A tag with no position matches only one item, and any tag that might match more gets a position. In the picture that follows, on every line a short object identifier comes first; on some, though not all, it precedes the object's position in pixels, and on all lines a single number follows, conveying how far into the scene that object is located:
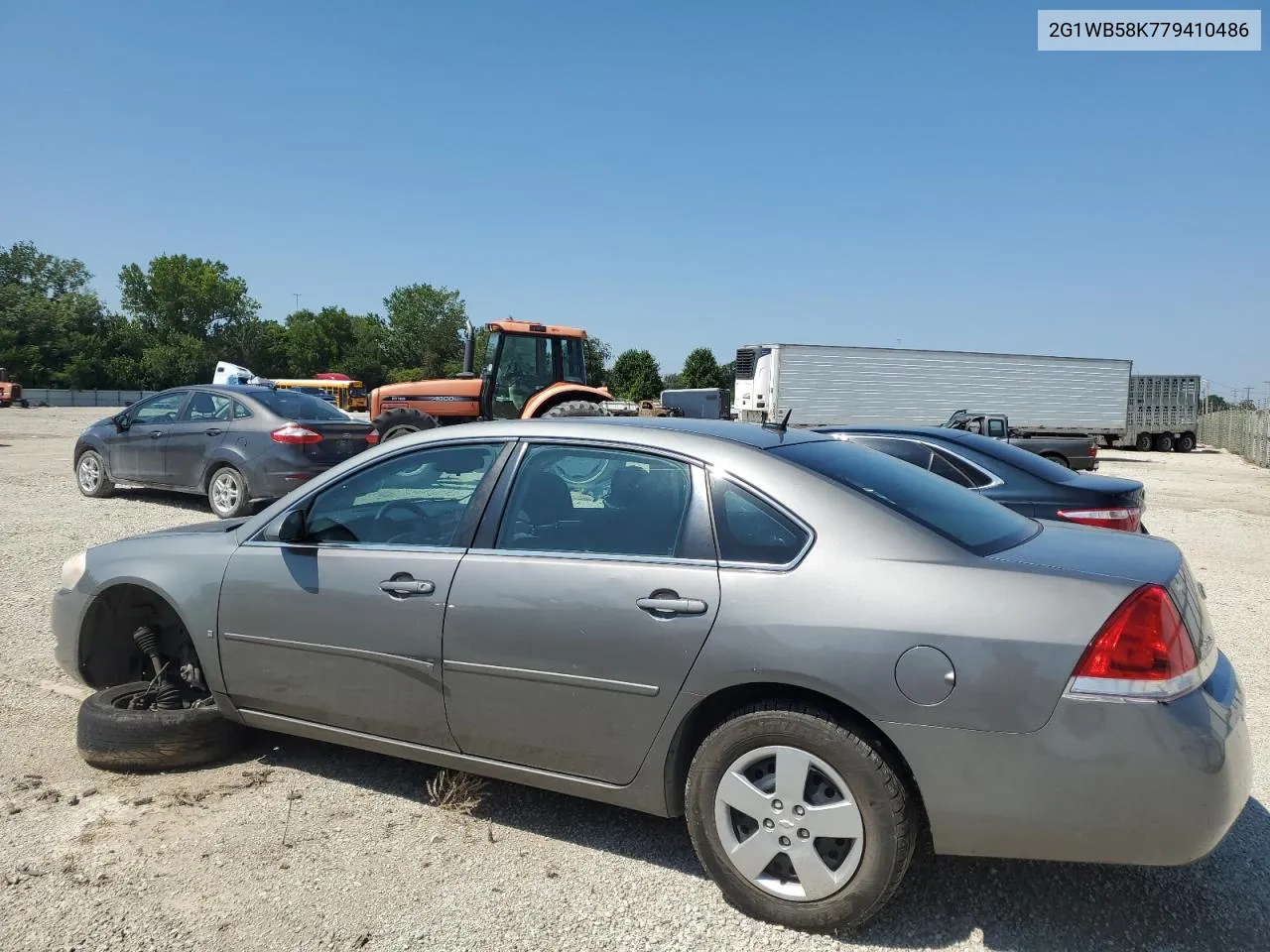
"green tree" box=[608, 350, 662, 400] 82.88
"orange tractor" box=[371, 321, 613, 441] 14.74
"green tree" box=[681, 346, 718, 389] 86.12
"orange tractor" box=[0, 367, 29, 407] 54.97
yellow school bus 60.72
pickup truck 19.12
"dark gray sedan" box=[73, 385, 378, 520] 10.45
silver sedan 2.53
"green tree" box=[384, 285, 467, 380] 106.31
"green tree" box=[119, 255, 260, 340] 97.69
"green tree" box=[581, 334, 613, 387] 73.25
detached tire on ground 3.93
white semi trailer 28.91
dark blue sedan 6.47
